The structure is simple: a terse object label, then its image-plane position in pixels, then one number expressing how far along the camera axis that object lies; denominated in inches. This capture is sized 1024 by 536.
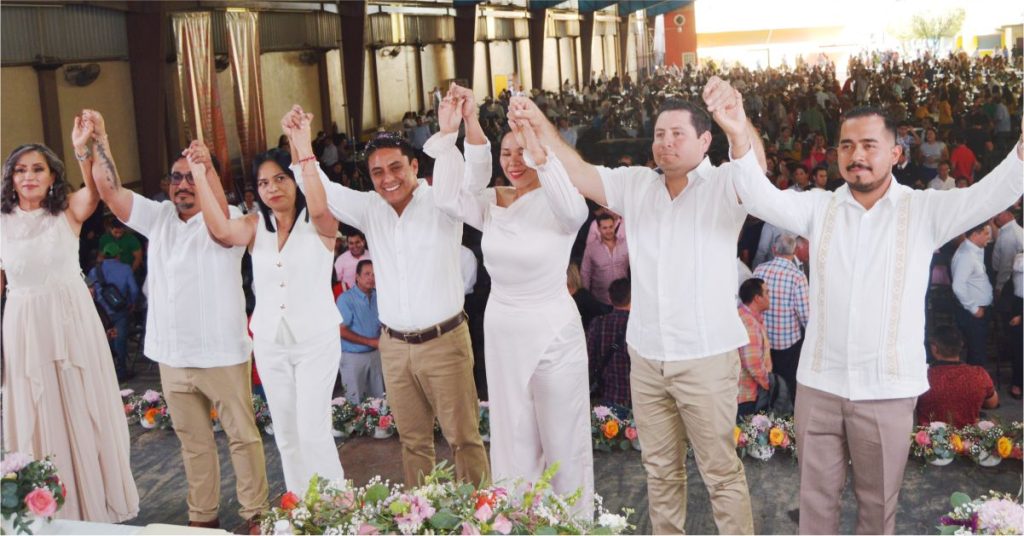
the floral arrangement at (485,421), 192.5
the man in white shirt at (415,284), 151.3
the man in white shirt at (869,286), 120.9
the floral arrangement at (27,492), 135.6
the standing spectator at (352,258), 167.6
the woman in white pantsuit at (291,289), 154.3
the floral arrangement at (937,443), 166.9
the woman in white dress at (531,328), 140.2
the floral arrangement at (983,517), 111.6
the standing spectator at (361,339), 174.4
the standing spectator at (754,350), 166.9
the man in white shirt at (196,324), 160.2
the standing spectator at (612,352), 176.2
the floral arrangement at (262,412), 175.8
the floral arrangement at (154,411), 193.2
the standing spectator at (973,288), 181.0
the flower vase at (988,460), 169.3
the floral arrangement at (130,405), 191.2
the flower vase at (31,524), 137.8
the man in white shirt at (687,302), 131.3
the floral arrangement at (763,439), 170.6
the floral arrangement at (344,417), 190.4
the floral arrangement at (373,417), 191.2
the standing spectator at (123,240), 172.1
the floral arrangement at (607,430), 180.7
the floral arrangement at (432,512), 114.2
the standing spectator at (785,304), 168.4
